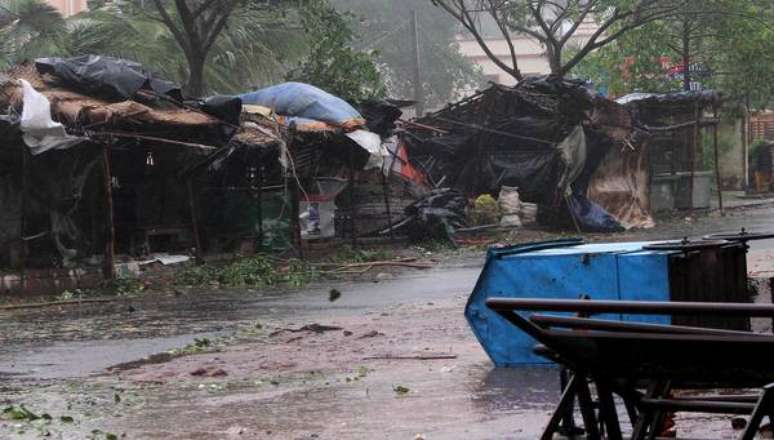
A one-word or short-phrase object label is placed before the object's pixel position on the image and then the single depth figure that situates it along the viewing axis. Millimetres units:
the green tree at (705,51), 28891
